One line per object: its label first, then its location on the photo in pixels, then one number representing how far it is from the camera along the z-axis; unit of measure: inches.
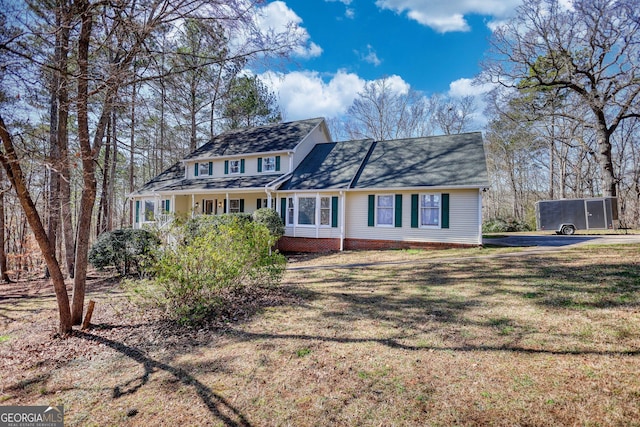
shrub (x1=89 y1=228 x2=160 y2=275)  374.3
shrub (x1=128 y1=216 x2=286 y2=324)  200.4
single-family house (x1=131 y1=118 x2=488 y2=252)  482.6
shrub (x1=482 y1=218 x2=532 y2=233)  876.0
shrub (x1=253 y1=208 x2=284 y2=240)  517.7
